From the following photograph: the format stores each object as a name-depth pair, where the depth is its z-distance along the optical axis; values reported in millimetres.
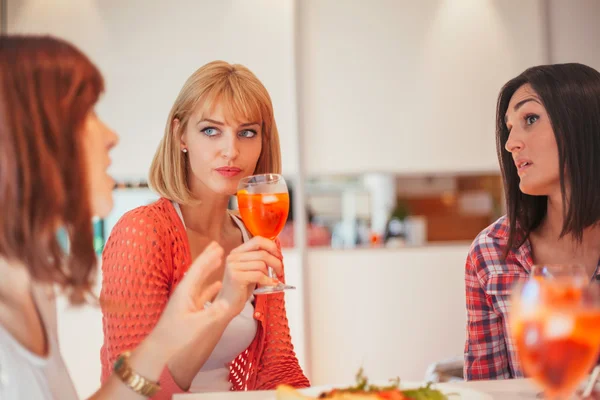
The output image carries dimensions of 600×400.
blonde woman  1532
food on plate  893
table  1159
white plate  1063
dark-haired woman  1741
